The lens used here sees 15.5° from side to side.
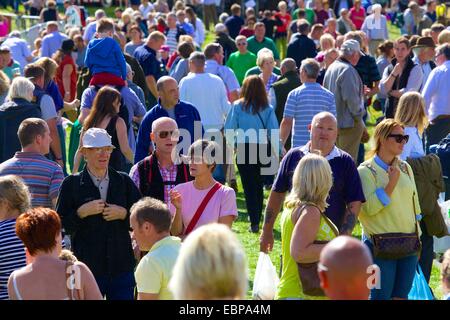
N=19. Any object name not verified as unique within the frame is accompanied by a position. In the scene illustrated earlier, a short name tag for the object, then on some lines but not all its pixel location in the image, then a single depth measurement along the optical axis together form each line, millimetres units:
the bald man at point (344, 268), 6545
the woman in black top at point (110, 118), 15093
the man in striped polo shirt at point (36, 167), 12697
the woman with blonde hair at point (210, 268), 6471
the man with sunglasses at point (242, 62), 26008
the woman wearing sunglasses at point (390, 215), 11707
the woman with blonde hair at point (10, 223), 10349
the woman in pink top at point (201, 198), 11646
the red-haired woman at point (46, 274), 8469
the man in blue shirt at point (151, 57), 24312
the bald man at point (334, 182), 11676
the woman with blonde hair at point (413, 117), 13532
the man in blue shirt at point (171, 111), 15069
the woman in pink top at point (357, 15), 42306
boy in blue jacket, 18166
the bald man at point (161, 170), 12721
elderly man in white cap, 11523
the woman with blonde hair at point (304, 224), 9808
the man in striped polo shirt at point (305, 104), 17822
